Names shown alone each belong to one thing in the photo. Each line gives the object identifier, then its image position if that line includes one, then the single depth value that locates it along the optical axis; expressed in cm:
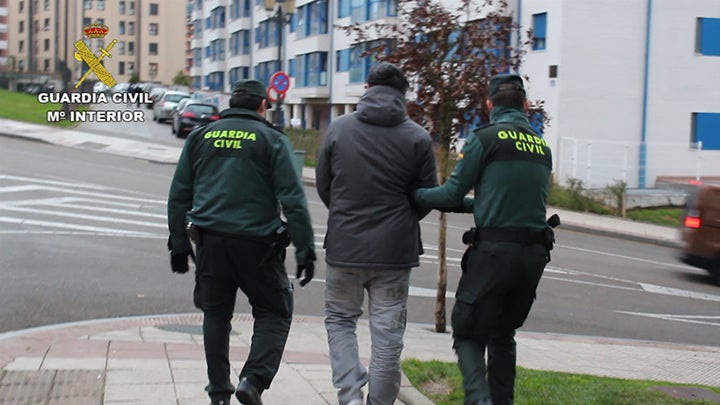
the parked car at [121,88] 5620
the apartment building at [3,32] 11588
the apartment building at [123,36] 7362
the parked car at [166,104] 4375
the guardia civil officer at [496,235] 471
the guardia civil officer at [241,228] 490
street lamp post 2411
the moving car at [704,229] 1325
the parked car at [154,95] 5121
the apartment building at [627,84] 2717
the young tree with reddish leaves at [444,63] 800
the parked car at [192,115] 3528
